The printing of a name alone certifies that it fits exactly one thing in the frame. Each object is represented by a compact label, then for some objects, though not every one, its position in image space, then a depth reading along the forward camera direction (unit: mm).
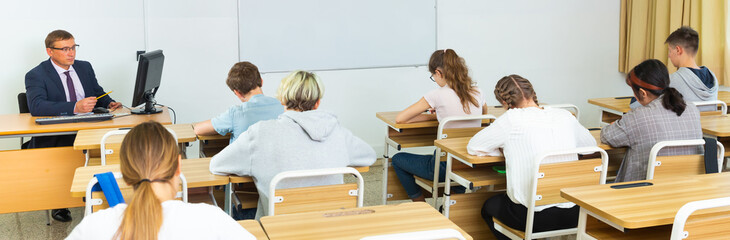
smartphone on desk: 2389
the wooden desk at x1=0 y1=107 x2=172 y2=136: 3661
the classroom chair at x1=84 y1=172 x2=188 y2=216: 2238
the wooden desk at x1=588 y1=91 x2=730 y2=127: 4587
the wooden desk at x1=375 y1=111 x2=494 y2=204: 3941
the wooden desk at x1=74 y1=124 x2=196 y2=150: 3250
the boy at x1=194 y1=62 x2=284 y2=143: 3248
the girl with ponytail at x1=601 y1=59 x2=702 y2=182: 3016
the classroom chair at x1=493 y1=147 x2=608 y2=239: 2732
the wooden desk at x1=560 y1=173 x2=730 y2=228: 2084
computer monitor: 3910
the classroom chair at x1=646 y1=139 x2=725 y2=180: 2807
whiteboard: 5344
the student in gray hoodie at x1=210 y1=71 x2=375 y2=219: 2602
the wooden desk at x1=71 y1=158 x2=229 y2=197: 2510
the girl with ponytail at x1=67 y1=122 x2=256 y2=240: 1497
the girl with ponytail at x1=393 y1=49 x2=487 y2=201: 3834
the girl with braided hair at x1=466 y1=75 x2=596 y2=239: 2799
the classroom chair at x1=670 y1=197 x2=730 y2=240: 1926
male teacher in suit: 4039
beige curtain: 5473
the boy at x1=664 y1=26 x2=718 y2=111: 4223
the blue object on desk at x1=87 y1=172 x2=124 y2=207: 1959
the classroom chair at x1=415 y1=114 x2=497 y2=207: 3520
